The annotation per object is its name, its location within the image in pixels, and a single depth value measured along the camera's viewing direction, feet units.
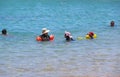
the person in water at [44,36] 101.87
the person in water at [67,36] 101.12
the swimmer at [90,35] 106.05
